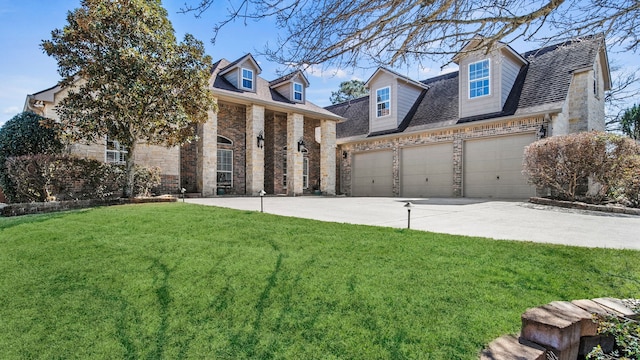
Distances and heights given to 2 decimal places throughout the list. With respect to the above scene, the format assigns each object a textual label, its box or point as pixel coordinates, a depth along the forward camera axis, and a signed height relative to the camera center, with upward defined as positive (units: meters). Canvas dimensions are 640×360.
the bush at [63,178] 7.90 -0.03
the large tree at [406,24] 3.18 +1.66
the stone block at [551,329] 2.14 -1.05
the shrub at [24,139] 8.62 +1.08
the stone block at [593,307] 2.41 -1.03
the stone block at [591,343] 2.40 -1.29
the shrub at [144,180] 9.84 -0.09
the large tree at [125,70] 7.82 +2.79
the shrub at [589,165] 8.16 +0.35
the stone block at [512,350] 2.01 -1.14
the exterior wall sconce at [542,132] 11.28 +1.64
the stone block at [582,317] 2.31 -1.03
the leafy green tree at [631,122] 17.55 +3.18
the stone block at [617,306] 2.41 -1.04
